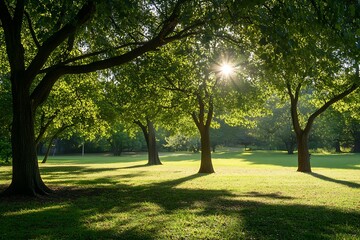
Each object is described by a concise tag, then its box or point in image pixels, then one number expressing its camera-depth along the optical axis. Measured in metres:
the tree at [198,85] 19.91
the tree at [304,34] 8.21
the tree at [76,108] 26.33
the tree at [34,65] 11.96
